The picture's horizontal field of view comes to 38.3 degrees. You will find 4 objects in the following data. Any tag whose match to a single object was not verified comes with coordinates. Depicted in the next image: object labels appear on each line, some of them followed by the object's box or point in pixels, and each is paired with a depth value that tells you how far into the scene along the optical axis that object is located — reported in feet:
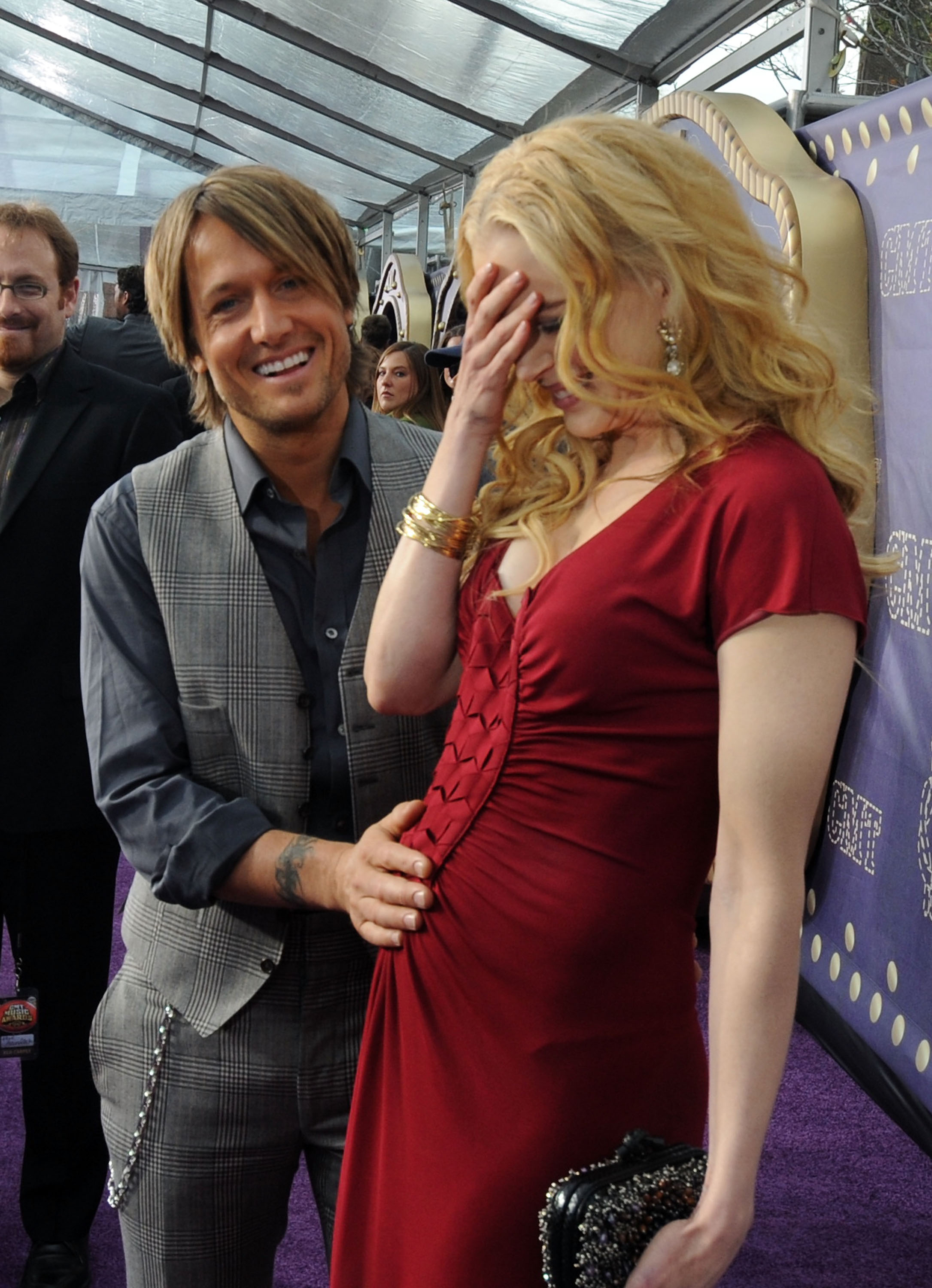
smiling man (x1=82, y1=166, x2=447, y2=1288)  4.52
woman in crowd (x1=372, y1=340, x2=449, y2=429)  15.62
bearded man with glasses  7.78
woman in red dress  3.18
